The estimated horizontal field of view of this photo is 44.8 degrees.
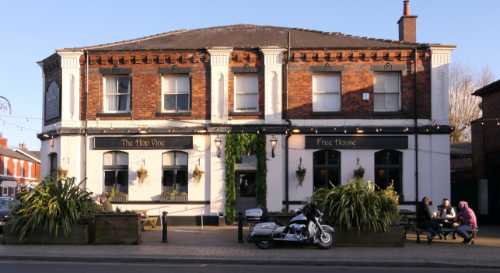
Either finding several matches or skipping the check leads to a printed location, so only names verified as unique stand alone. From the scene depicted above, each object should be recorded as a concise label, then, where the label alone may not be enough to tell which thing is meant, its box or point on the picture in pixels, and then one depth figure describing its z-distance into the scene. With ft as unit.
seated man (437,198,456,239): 63.05
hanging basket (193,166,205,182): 81.71
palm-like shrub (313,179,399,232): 57.36
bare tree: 150.00
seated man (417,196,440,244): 60.39
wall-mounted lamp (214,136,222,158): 82.02
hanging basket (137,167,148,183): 82.12
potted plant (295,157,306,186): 80.89
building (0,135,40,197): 203.20
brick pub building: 81.56
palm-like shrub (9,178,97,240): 58.85
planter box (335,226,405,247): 57.62
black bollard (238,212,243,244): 61.29
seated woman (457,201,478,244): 59.98
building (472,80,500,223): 90.48
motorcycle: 55.52
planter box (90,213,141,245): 59.41
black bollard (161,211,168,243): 60.59
